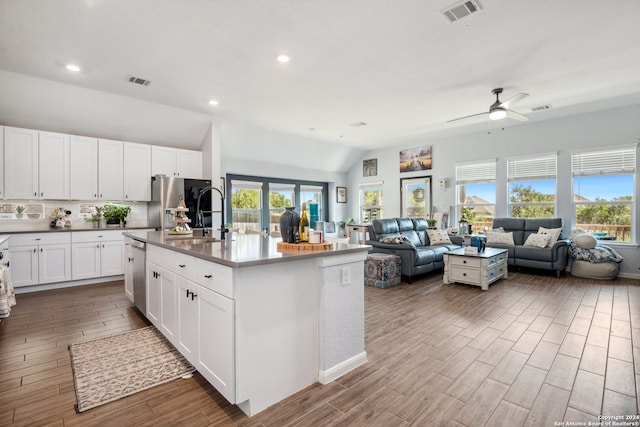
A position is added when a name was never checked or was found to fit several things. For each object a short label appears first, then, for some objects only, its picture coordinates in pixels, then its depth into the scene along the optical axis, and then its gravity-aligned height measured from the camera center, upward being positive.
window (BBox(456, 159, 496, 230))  7.20 +0.46
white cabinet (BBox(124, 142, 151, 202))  5.52 +0.73
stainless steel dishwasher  3.25 -0.69
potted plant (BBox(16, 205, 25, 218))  4.89 +0.03
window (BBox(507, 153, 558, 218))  6.42 +0.55
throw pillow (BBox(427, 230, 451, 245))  6.41 -0.54
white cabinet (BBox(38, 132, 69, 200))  4.79 +0.73
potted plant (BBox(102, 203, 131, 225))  5.50 -0.02
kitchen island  1.78 -0.68
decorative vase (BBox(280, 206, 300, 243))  2.36 -0.10
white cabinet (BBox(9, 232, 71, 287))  4.44 -0.68
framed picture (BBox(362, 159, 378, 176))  9.39 +1.37
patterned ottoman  4.77 -0.92
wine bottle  2.37 -0.12
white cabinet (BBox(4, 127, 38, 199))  4.52 +0.73
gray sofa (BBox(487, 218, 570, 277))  5.52 -0.69
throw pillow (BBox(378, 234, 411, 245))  5.20 -0.48
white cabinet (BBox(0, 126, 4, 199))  4.46 +0.83
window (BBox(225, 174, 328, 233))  7.72 +0.37
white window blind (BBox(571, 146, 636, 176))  5.55 +0.92
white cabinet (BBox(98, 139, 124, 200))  5.28 +0.74
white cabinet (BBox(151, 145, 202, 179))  5.81 +0.97
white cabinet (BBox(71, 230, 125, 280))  4.91 -0.68
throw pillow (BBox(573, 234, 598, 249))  5.46 -0.53
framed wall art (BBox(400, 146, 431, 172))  8.22 +1.43
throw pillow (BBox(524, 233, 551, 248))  5.76 -0.53
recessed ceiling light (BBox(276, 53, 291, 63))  3.50 +1.77
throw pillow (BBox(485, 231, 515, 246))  6.22 -0.53
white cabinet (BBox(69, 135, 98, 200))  5.04 +0.73
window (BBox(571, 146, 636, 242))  5.61 +0.37
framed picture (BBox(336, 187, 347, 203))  9.90 +0.57
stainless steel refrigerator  5.50 +0.27
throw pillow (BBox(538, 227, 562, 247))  5.75 -0.40
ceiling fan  4.40 +1.50
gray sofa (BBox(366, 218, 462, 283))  5.05 -0.63
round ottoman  5.28 -1.01
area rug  2.06 -1.19
